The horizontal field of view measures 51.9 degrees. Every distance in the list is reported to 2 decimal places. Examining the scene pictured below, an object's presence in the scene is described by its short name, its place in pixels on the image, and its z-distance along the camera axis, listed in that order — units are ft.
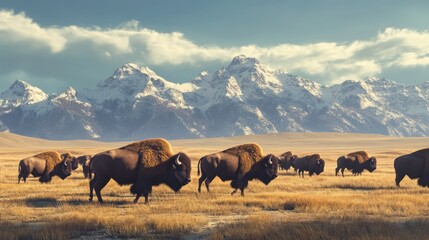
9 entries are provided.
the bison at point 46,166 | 94.48
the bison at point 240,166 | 67.05
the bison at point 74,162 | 128.77
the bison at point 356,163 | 127.75
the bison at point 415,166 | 73.77
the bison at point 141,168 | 54.70
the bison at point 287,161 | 146.30
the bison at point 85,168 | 108.47
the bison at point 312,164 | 121.29
